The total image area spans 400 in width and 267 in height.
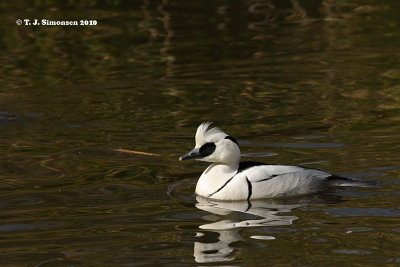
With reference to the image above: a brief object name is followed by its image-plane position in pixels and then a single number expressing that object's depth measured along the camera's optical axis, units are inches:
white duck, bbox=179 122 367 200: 742.5
